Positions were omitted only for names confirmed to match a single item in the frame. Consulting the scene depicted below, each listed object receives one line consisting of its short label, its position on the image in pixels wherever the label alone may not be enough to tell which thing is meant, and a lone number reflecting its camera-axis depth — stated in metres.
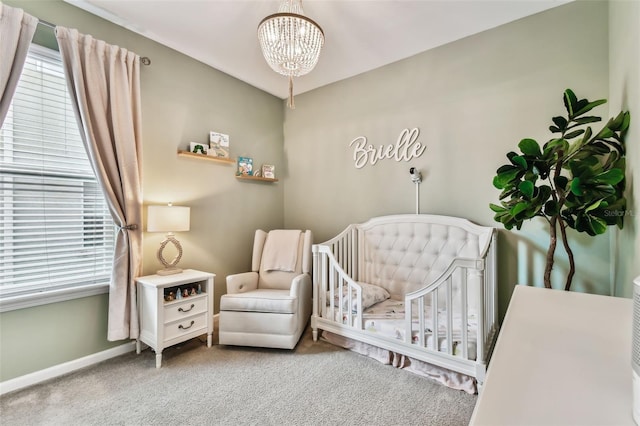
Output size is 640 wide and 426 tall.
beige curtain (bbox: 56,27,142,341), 2.05
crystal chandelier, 1.71
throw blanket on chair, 2.95
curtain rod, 1.94
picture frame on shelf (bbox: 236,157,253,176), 3.28
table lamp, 2.32
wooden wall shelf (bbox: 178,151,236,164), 2.73
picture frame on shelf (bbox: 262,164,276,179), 3.50
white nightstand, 2.16
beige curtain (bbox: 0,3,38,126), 1.76
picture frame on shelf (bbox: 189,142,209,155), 2.82
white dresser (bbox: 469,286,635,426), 0.43
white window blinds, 1.89
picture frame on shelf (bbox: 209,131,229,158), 2.98
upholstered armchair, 2.36
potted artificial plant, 1.49
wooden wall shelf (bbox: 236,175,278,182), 3.28
